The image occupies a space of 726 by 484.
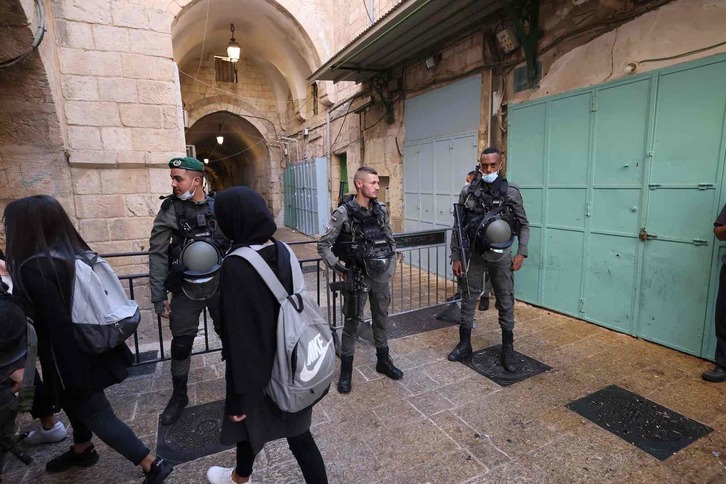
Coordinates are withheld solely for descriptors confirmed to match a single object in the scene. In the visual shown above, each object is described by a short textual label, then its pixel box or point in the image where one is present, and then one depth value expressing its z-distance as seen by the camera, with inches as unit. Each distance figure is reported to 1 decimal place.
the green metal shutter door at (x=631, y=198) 138.1
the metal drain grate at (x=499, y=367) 135.0
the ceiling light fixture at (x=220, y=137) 656.4
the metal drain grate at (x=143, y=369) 146.1
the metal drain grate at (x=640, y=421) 101.3
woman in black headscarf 63.1
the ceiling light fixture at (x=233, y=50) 406.0
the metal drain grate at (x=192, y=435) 101.0
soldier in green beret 111.8
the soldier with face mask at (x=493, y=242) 136.9
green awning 196.1
